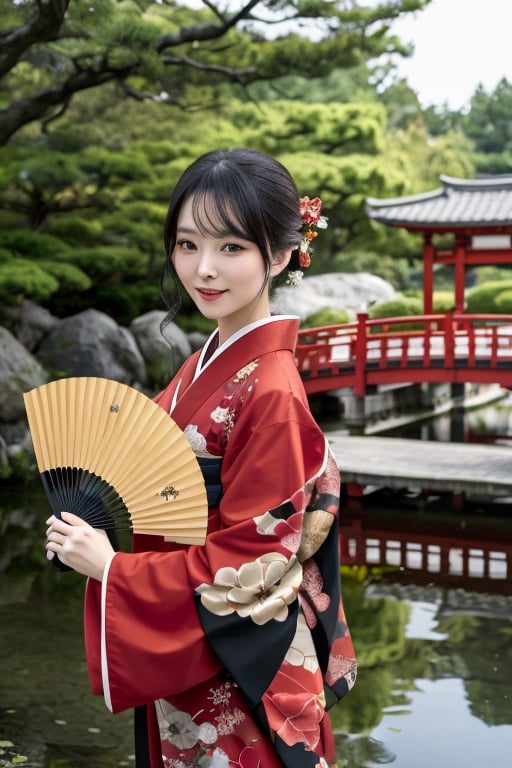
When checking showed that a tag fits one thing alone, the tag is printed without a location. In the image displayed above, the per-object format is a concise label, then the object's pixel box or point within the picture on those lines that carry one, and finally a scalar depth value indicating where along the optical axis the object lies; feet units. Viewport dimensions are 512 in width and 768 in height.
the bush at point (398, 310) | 67.41
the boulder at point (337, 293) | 69.62
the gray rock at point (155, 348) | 52.60
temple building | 54.39
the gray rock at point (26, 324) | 51.03
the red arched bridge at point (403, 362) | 46.09
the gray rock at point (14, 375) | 41.06
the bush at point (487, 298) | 80.51
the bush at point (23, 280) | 44.16
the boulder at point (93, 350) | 48.83
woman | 6.18
